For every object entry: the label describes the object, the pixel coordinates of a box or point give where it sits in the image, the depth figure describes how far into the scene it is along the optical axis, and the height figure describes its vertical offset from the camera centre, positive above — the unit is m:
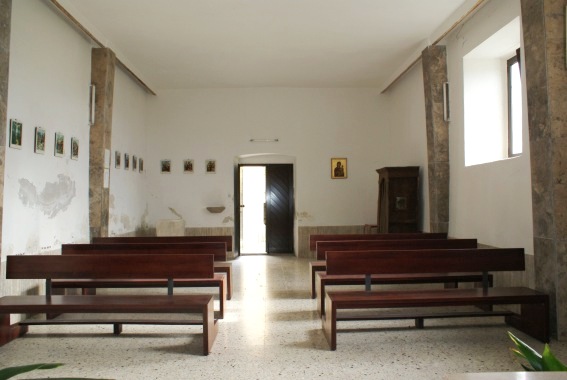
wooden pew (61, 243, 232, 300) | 5.34 -0.41
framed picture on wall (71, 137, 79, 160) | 6.15 +0.91
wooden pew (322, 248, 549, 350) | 3.84 -0.71
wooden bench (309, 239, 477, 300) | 5.42 -0.37
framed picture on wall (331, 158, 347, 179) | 10.19 +1.05
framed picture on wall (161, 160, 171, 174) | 10.06 +1.07
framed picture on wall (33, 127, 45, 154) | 5.15 +0.85
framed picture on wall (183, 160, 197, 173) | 10.10 +1.03
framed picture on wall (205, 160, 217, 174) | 10.12 +1.05
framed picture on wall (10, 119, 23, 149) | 4.65 +0.84
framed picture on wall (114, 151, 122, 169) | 7.97 +0.99
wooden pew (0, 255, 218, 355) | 3.85 -0.54
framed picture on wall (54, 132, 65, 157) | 5.69 +0.89
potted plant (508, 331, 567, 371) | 1.13 -0.38
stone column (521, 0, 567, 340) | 3.92 +0.61
